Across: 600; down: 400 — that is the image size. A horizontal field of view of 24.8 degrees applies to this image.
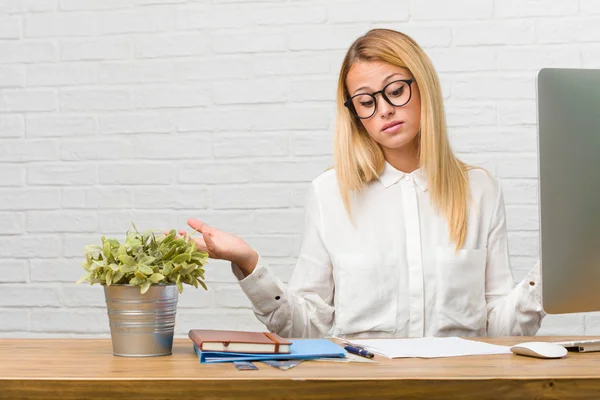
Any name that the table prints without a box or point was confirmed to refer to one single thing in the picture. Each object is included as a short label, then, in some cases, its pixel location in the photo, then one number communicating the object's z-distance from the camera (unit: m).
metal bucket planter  2.27
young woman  2.91
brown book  2.21
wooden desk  2.02
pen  2.23
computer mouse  2.23
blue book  2.20
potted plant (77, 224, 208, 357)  2.26
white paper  2.28
